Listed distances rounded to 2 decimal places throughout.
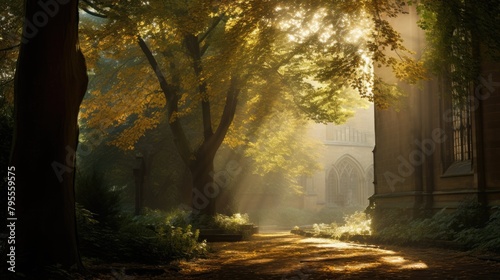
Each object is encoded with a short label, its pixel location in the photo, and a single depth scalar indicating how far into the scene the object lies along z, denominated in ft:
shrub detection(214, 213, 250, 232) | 69.10
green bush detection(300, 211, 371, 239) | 70.12
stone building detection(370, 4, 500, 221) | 56.08
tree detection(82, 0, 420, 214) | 46.88
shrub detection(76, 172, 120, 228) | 43.04
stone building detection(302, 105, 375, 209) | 179.11
